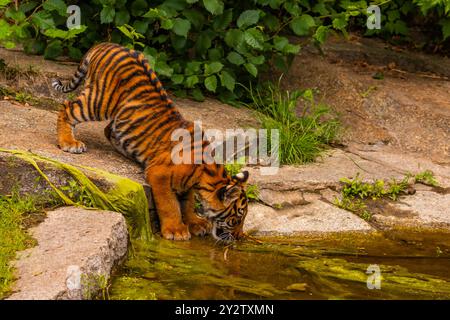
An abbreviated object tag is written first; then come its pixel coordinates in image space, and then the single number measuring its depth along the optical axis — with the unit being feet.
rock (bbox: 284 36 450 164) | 24.62
